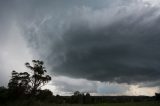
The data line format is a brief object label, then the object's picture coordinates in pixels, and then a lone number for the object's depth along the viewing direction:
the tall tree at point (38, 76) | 28.95
